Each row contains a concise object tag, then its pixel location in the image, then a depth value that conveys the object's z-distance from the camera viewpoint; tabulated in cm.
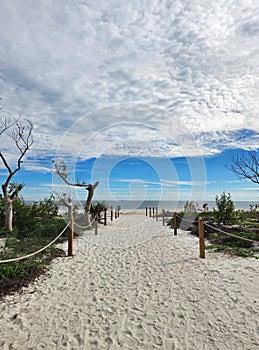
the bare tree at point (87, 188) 1423
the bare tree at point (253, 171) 1648
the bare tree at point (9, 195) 1103
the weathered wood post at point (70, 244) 751
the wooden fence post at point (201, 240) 702
